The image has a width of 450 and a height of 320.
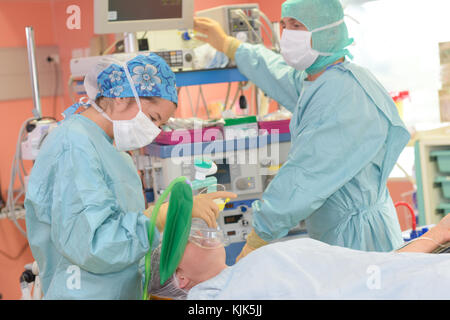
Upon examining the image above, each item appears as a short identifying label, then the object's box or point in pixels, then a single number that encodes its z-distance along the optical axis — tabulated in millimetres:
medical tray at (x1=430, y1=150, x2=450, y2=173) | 2869
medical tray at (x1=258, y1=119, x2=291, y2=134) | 2273
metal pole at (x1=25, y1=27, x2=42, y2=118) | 2521
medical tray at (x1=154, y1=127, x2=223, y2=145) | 2117
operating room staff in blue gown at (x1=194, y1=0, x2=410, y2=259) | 1770
